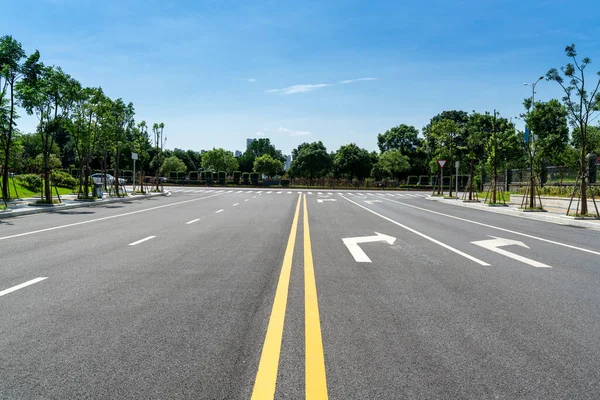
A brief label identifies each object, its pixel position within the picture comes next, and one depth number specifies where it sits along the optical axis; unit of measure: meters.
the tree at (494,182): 27.70
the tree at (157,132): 42.78
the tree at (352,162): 89.94
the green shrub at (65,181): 39.03
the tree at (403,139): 92.19
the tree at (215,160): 109.33
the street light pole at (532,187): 23.63
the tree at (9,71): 20.08
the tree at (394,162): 80.94
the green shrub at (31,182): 32.53
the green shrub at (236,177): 74.44
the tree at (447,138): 41.50
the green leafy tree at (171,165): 99.58
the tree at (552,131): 47.69
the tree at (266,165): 106.38
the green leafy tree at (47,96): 20.91
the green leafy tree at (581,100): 18.72
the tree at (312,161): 92.00
